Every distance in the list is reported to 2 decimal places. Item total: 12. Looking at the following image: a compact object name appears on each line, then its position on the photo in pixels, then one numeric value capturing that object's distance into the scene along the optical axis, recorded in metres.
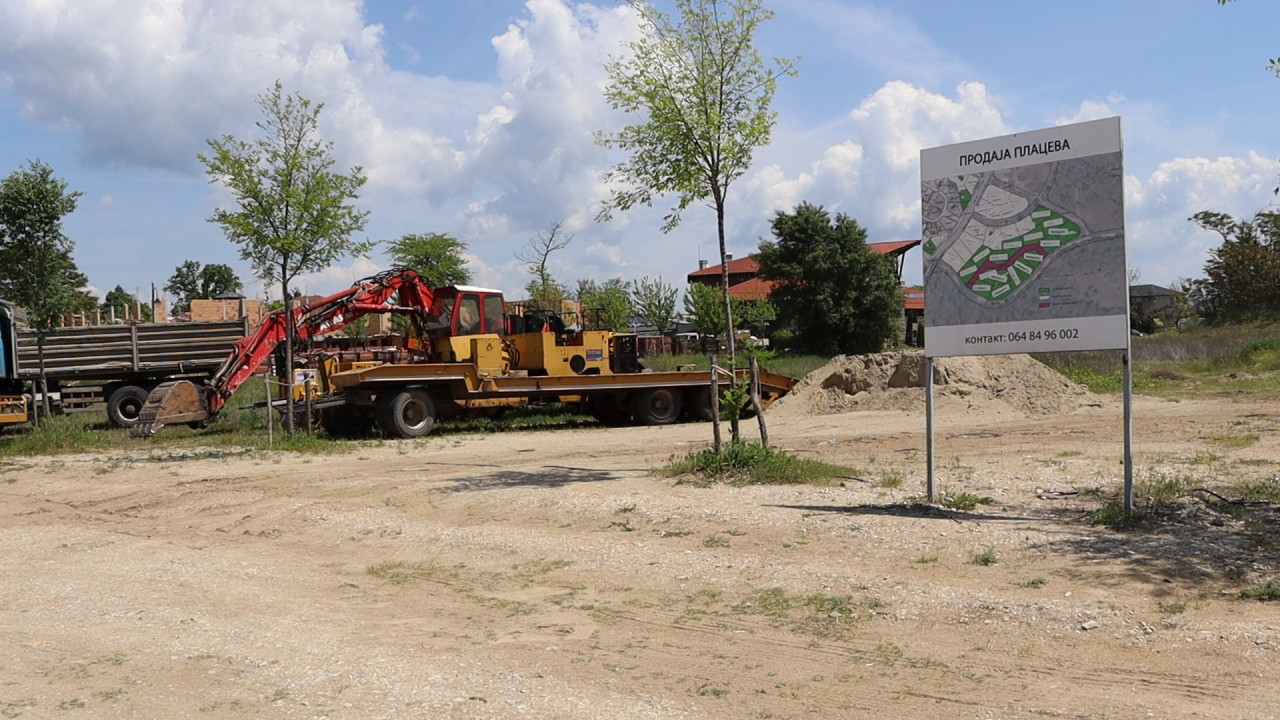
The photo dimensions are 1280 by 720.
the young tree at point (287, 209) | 18.08
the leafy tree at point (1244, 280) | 52.84
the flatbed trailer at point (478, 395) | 20.59
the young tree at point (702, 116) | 13.10
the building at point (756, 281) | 63.34
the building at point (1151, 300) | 68.00
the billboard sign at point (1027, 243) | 9.46
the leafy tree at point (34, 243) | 21.66
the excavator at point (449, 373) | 20.81
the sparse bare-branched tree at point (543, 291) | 42.19
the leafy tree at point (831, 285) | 52.03
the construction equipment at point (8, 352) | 21.89
